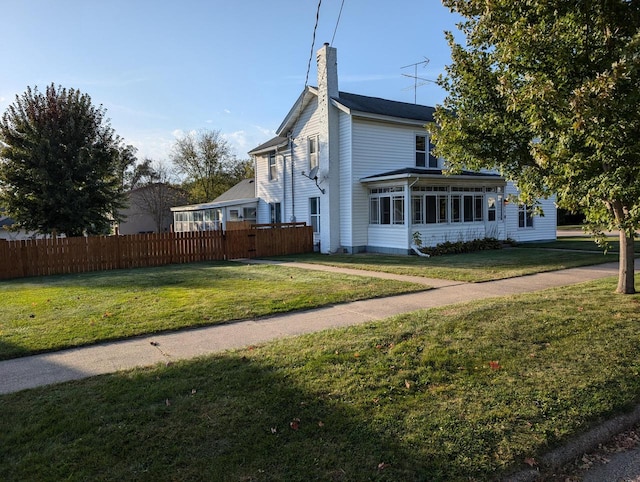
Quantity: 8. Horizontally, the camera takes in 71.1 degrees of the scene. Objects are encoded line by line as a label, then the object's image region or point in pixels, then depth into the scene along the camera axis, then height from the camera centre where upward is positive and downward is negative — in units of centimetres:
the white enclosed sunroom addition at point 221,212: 2605 +112
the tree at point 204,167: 4634 +653
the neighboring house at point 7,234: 3664 -12
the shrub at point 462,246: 1727 -87
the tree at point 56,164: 1809 +280
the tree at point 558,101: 554 +165
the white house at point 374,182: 1788 +181
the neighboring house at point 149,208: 4100 +202
